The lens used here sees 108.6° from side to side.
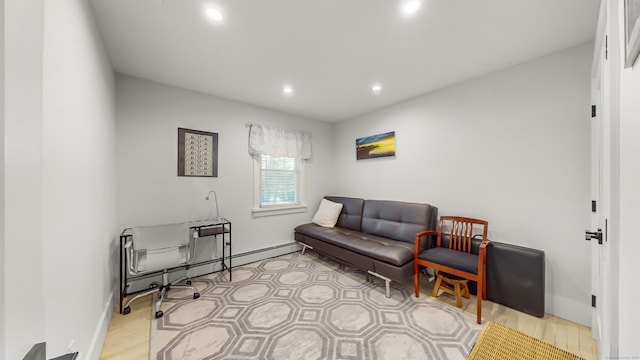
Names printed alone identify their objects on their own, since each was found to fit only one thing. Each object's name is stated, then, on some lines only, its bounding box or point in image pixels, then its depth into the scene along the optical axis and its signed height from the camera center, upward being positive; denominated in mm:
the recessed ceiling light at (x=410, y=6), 1595 +1229
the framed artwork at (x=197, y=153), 2996 +357
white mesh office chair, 2203 -704
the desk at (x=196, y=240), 2365 -767
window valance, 3604 +629
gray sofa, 2549 -808
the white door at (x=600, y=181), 1188 -9
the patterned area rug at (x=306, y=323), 1762 -1302
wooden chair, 2158 -795
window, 3703 -96
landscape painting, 3616 +563
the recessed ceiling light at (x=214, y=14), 1674 +1231
